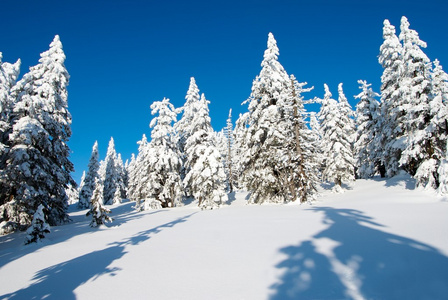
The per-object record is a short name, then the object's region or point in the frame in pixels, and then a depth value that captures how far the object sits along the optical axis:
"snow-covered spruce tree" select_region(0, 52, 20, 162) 18.39
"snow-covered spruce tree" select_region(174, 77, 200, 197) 32.58
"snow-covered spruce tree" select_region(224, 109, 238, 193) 47.06
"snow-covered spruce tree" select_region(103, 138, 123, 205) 57.53
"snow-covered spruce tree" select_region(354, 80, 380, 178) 32.19
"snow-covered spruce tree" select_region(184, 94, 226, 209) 27.80
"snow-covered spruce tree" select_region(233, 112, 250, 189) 25.98
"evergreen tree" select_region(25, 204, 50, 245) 12.68
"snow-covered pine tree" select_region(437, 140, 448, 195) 13.39
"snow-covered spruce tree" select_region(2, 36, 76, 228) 18.61
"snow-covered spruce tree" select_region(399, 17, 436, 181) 17.66
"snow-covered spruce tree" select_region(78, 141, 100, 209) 52.19
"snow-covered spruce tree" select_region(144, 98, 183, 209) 31.89
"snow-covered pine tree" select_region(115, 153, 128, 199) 63.88
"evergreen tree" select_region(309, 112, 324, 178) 20.65
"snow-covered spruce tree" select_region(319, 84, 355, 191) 31.47
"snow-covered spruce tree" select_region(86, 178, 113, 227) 16.95
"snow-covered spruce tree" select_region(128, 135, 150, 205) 32.28
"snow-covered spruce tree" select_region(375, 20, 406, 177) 23.52
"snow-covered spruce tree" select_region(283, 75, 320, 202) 20.16
